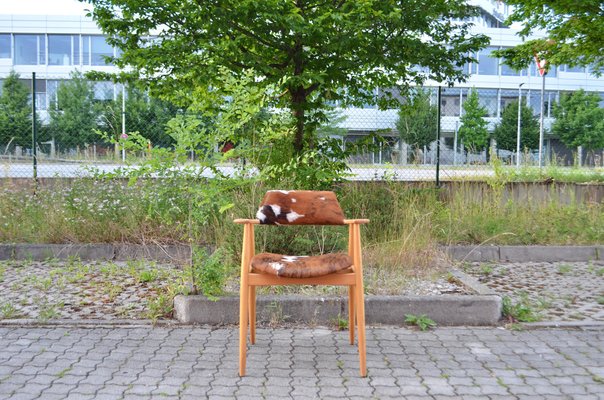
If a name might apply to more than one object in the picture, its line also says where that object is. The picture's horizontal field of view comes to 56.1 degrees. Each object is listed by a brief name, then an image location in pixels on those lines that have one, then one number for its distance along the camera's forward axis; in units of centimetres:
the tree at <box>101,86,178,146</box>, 908
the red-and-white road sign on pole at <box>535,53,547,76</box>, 1323
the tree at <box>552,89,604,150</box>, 3435
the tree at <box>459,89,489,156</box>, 3747
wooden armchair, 338
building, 4122
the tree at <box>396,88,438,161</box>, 904
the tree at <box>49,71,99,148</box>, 953
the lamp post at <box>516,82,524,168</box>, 996
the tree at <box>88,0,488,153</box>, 670
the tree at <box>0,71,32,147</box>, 921
